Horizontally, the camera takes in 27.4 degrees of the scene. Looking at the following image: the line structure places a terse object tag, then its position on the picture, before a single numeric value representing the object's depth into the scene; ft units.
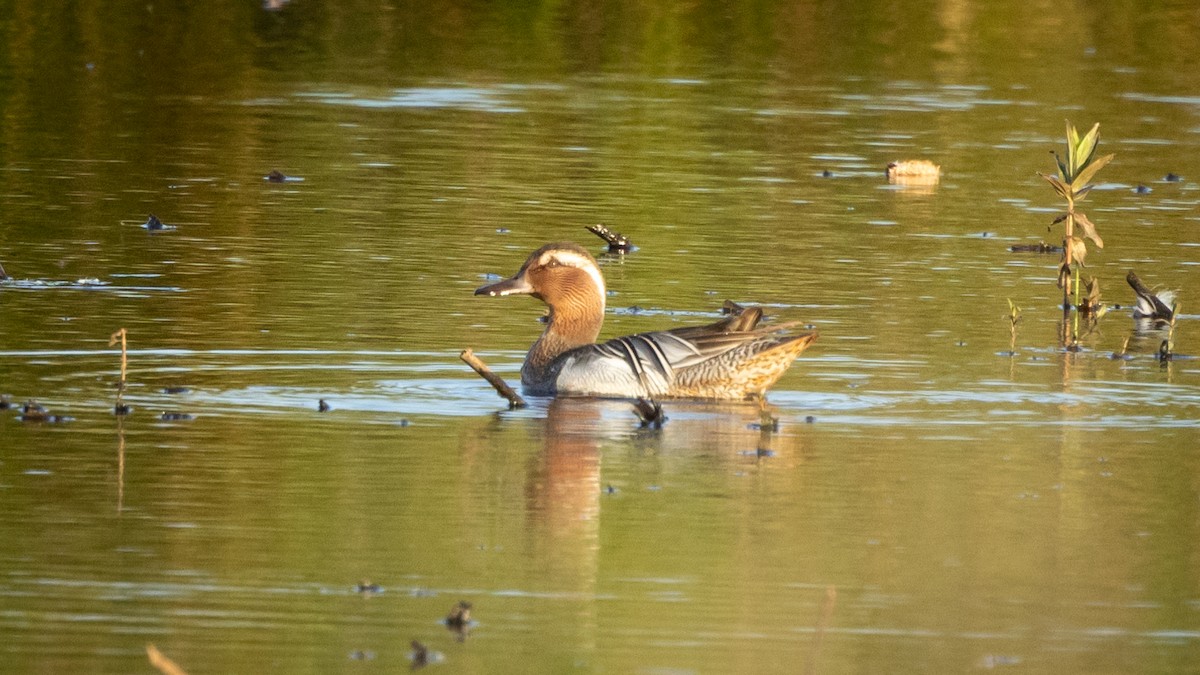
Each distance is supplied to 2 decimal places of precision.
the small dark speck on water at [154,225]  63.36
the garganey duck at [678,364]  41.29
